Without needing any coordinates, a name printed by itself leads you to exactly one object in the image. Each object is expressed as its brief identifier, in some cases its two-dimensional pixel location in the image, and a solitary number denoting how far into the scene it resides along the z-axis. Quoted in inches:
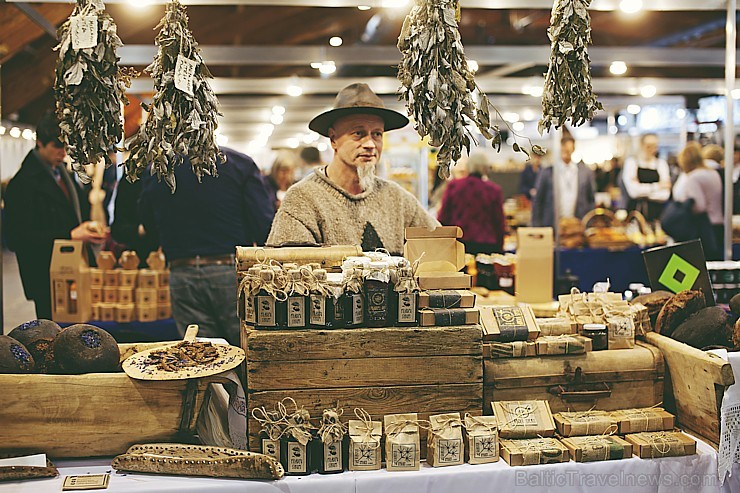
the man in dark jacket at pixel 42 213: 184.2
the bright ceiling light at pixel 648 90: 307.3
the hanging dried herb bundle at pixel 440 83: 92.3
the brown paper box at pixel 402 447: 87.6
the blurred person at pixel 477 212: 265.3
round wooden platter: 89.0
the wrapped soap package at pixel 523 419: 93.5
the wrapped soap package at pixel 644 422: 96.0
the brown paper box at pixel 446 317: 93.4
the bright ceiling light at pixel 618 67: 255.6
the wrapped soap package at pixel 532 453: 88.4
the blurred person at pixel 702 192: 281.9
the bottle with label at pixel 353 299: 91.6
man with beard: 128.1
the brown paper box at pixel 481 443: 89.4
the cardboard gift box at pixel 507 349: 98.0
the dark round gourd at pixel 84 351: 90.7
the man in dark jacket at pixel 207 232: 165.9
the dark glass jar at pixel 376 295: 92.0
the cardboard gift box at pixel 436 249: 105.2
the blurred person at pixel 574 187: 344.2
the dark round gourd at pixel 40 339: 93.9
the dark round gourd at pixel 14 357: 89.7
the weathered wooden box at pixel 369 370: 90.4
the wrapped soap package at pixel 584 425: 94.7
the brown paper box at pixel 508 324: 98.7
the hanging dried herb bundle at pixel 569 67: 98.4
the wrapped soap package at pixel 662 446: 91.7
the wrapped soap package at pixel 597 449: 89.9
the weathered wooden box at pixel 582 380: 98.3
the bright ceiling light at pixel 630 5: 167.5
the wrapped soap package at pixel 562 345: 99.0
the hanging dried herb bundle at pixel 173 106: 93.0
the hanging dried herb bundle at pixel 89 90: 90.8
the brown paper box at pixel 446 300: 95.3
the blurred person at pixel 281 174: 298.2
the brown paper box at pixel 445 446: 88.5
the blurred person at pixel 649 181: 378.3
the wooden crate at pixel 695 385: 93.3
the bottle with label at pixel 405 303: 92.8
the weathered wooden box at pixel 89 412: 88.1
